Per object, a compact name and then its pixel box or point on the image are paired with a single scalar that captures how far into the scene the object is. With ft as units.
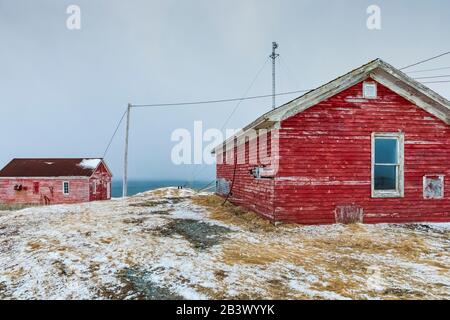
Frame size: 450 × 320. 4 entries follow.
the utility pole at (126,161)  84.84
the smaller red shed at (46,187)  104.83
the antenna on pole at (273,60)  63.72
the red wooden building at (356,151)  32.07
